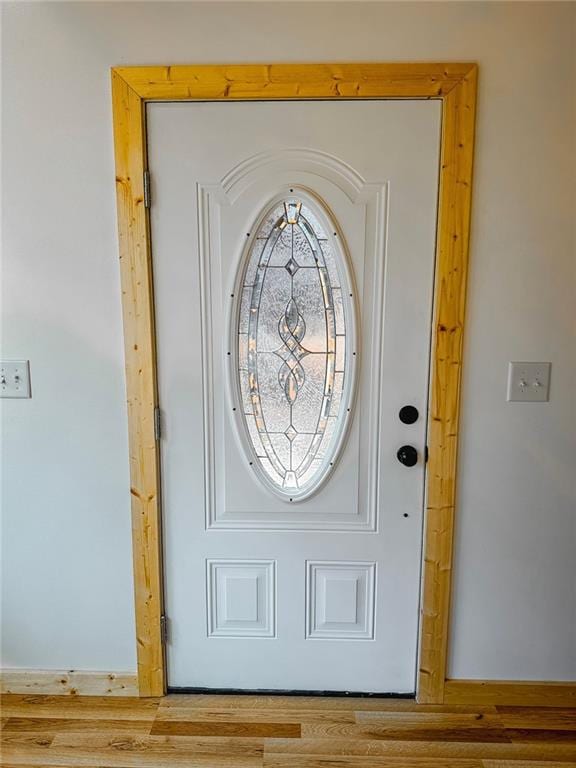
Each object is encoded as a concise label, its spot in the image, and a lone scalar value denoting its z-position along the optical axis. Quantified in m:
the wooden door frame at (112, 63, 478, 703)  1.43
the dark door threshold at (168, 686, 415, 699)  1.74
